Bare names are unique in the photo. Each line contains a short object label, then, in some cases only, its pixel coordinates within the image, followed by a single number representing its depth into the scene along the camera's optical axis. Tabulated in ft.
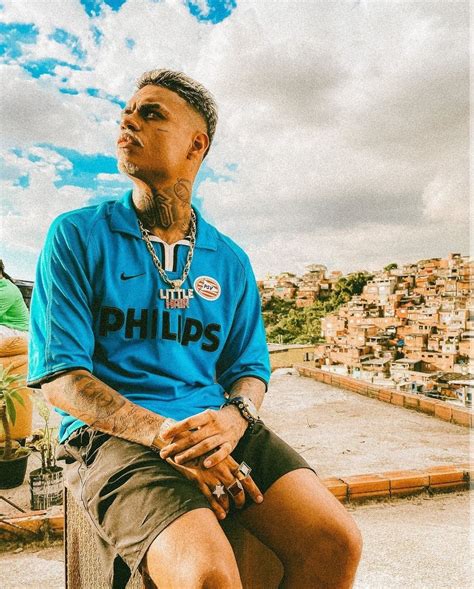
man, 3.01
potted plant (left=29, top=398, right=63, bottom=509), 8.24
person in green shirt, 11.60
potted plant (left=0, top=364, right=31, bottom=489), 8.86
